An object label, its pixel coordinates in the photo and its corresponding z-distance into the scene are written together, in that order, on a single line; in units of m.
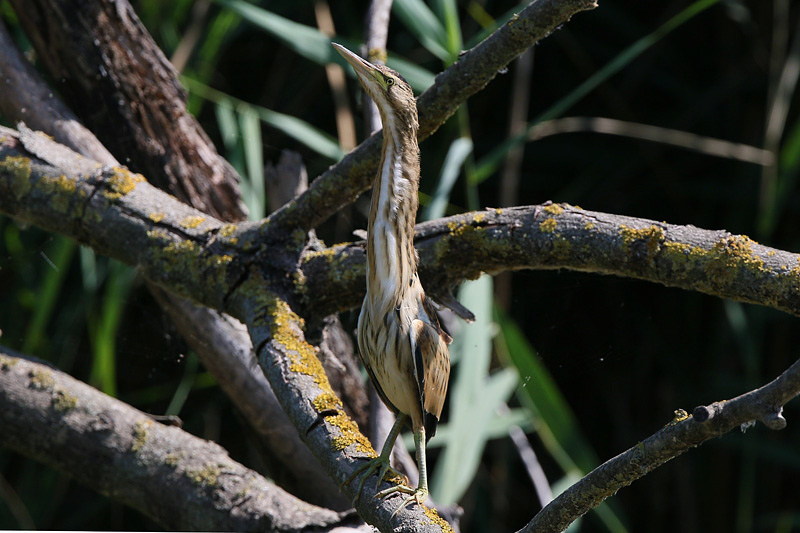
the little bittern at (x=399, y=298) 8.52
